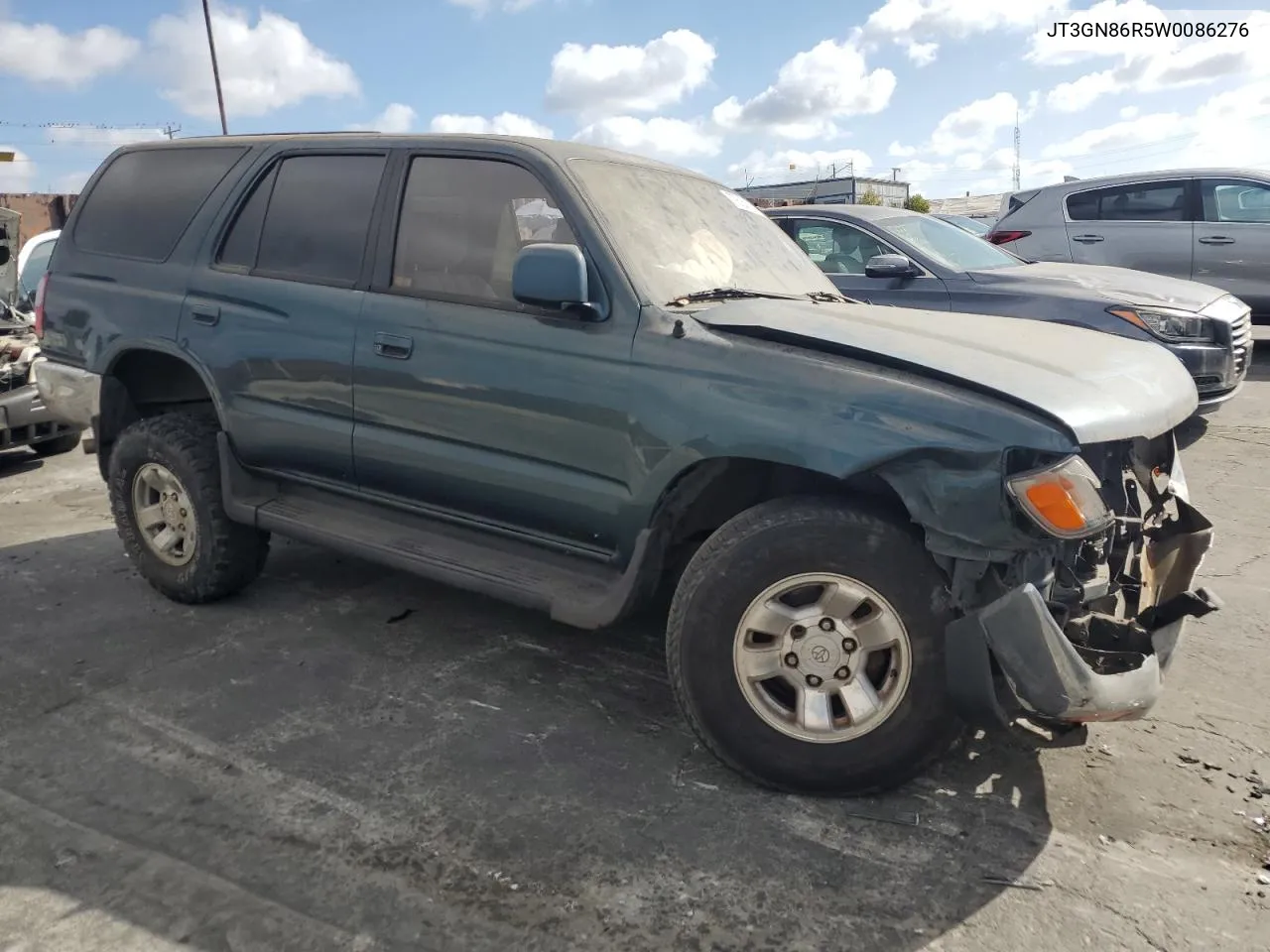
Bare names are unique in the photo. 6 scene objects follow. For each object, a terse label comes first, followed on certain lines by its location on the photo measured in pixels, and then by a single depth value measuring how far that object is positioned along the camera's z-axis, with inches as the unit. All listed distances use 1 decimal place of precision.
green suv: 100.8
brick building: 795.4
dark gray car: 251.4
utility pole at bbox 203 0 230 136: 1152.2
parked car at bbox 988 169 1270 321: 378.0
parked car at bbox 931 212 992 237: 618.0
